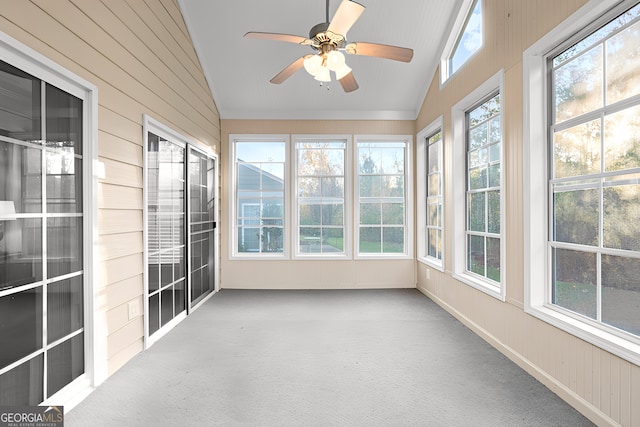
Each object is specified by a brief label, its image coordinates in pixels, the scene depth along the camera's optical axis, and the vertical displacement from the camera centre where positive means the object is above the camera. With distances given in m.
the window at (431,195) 4.80 +0.28
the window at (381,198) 5.74 +0.26
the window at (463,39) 3.71 +1.97
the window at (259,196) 5.73 +0.30
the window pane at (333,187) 5.73 +0.44
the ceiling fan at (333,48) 2.55 +1.29
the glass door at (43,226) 1.82 -0.06
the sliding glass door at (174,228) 3.36 -0.13
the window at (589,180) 2.02 +0.21
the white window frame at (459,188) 4.08 +0.29
